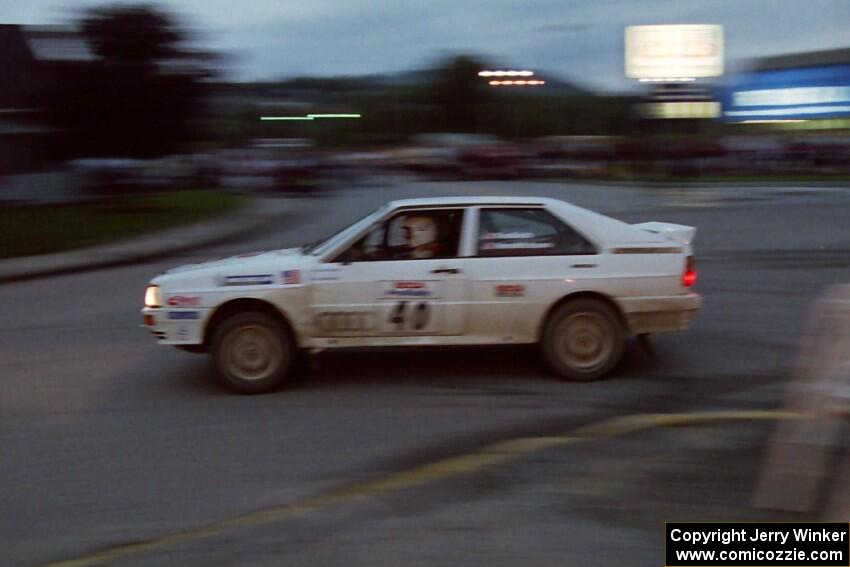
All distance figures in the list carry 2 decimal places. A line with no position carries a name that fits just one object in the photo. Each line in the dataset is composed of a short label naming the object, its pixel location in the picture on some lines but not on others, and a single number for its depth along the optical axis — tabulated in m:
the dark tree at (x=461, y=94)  93.12
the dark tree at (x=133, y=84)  24.97
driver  7.84
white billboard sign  58.22
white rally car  7.69
